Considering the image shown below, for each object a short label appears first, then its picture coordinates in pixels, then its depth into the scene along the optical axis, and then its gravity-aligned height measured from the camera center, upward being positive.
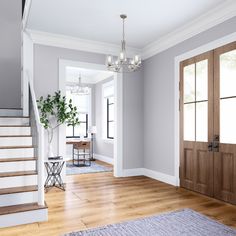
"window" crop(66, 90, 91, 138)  8.77 +0.31
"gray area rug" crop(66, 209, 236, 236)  2.65 -1.27
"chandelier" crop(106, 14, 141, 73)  3.70 +0.95
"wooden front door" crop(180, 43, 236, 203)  3.65 -0.03
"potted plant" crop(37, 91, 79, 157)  4.70 +0.17
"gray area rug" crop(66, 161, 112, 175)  6.17 -1.34
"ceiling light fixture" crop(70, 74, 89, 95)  7.52 +1.00
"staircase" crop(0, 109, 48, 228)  2.93 -0.81
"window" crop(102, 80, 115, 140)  8.00 +0.36
